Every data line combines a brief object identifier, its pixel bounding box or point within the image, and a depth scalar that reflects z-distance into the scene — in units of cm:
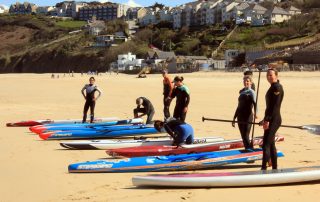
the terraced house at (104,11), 18638
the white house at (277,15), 9994
